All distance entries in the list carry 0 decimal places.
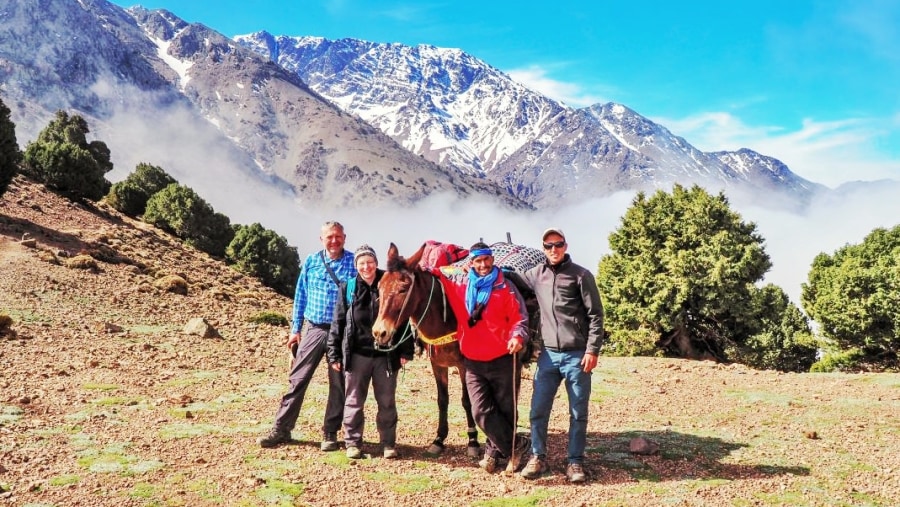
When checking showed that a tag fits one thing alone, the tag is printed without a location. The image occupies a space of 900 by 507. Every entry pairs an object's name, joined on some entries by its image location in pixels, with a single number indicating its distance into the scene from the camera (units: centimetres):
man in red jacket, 775
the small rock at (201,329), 1873
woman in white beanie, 820
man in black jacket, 750
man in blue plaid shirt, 876
